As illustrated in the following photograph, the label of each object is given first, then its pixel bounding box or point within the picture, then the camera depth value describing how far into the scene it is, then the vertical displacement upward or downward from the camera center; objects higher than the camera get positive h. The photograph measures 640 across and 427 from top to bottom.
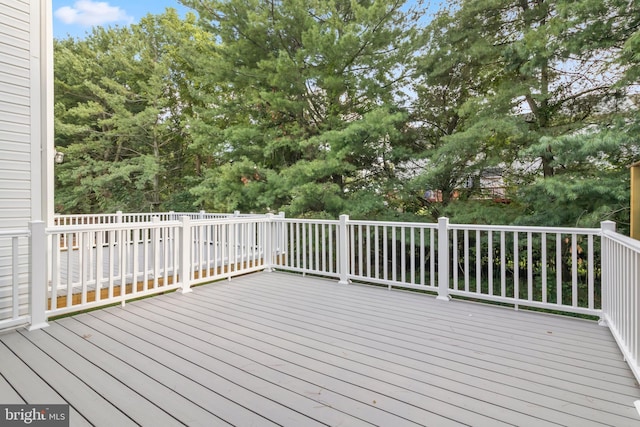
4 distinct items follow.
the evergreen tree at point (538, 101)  4.81 +1.91
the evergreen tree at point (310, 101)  6.87 +2.61
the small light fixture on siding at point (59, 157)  6.18 +1.10
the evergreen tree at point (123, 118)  11.66 +3.49
